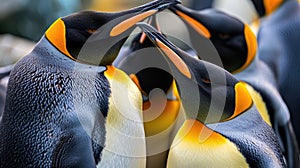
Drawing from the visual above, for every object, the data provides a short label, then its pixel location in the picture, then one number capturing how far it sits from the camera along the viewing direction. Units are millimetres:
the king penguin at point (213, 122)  3571
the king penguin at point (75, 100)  3555
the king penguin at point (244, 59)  3759
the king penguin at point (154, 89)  3719
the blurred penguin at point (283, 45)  4003
